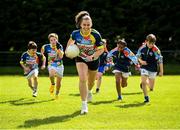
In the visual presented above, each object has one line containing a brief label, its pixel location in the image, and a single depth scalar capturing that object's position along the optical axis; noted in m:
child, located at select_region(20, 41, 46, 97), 16.42
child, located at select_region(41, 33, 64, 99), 14.96
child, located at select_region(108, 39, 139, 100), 14.63
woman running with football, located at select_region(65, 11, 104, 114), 11.02
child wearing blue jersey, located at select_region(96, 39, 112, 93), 17.75
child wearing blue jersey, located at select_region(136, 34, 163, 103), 13.94
